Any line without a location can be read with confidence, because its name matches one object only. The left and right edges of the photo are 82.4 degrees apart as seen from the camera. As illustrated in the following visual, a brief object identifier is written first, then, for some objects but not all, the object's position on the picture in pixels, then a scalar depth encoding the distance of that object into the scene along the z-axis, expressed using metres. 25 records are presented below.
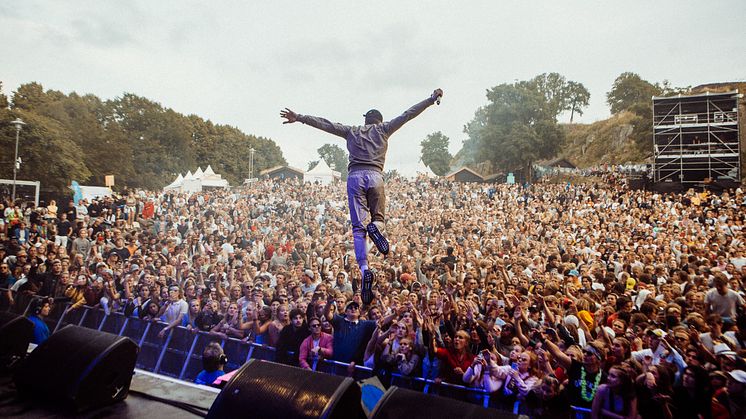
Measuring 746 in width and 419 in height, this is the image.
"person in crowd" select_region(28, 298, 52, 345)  5.87
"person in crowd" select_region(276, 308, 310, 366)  4.22
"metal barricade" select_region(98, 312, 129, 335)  5.49
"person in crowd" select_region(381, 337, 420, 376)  3.70
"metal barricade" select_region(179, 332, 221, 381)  4.69
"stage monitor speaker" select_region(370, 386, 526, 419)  1.99
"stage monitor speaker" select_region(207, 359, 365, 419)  2.19
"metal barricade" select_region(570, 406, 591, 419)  3.04
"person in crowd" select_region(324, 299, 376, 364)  4.06
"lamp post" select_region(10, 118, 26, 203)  11.40
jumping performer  3.31
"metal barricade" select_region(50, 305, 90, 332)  5.98
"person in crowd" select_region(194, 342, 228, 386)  3.77
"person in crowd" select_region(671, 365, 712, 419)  2.91
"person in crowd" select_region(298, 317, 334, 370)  4.07
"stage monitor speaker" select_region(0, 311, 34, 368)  3.46
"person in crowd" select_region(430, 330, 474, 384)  3.57
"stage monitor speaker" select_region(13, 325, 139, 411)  2.80
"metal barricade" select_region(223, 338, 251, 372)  4.52
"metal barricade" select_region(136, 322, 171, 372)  5.02
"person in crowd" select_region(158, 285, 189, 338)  5.41
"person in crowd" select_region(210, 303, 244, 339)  4.88
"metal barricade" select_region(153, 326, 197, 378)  4.84
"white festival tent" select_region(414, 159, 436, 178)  18.95
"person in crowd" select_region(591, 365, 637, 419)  2.90
